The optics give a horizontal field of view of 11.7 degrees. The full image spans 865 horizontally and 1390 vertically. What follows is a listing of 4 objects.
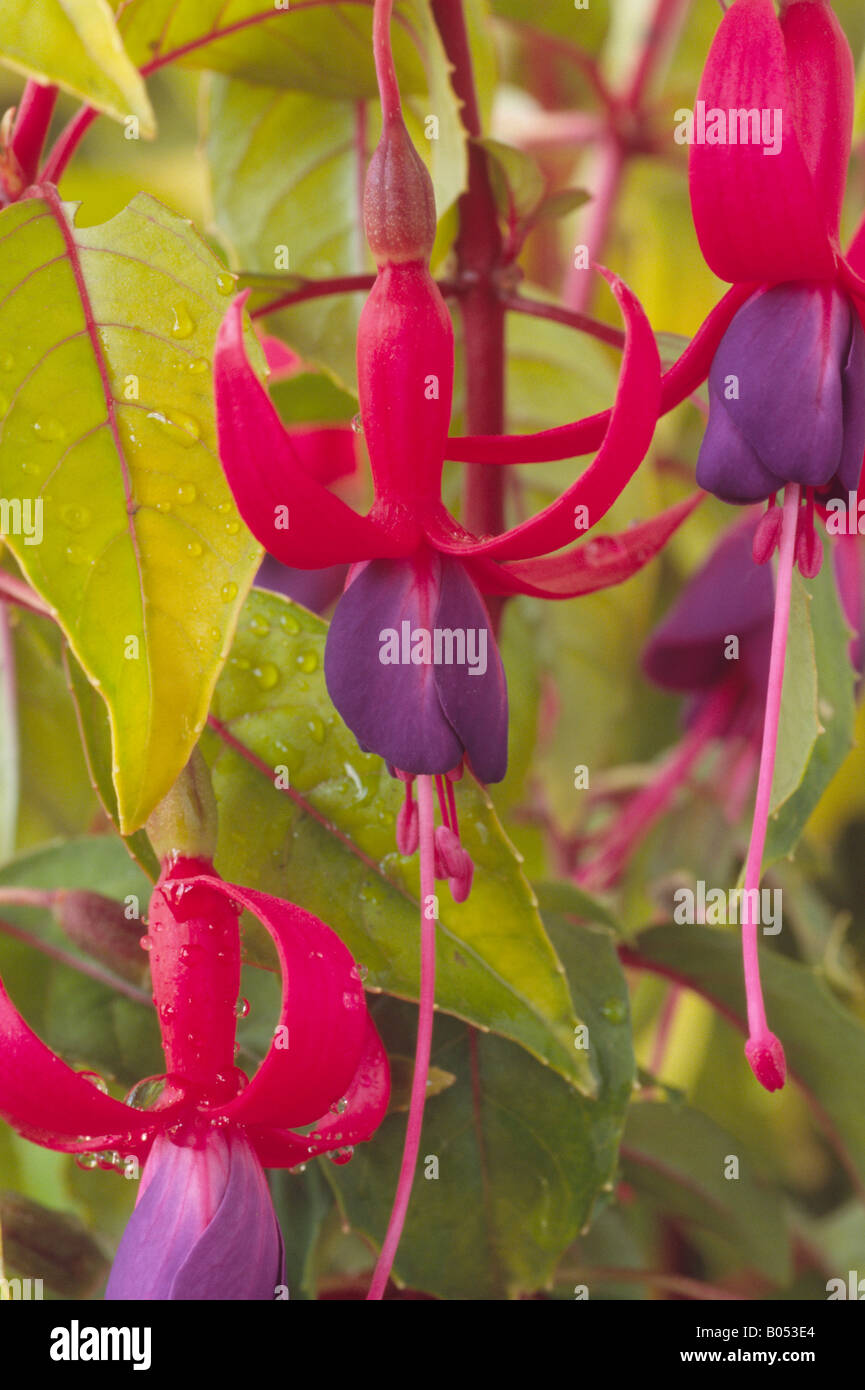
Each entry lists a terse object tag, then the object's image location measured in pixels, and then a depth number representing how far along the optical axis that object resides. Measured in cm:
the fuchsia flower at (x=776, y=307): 30
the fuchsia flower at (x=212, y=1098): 30
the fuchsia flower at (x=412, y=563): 31
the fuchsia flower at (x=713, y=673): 40
